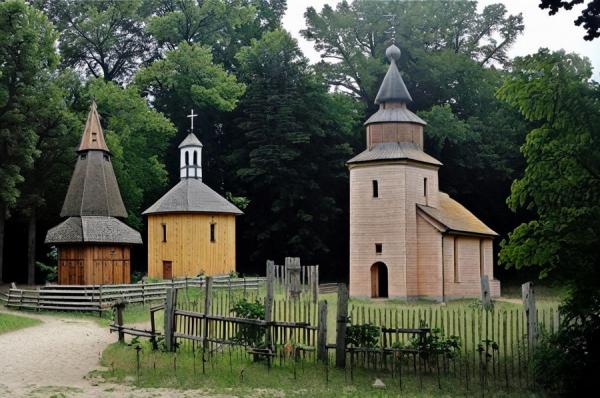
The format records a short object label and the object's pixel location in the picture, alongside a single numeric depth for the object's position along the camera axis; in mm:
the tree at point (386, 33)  57969
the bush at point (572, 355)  15227
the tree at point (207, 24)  58562
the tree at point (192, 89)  54594
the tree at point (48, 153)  43688
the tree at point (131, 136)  48500
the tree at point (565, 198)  15391
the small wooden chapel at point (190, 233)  43219
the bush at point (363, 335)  17953
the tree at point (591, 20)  11609
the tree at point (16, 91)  40781
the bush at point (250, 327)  18812
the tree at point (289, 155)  51969
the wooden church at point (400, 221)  36156
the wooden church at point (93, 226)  36156
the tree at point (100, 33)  55781
